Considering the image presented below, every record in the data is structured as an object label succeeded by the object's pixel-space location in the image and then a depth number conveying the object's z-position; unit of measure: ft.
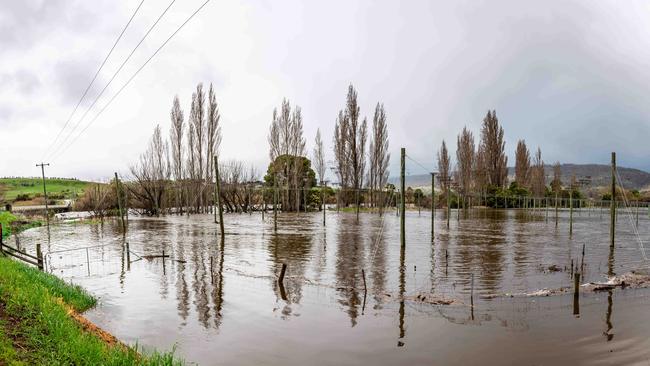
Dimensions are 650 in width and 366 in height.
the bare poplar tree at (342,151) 179.73
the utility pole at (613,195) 64.44
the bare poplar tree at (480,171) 226.99
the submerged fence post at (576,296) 35.47
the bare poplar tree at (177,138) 164.96
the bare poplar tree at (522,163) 249.75
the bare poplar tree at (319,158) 201.46
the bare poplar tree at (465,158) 222.89
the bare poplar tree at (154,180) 171.53
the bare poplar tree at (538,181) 255.50
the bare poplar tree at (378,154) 185.26
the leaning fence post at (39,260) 51.01
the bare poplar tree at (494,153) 224.94
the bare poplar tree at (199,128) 160.25
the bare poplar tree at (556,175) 255.04
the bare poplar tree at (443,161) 234.79
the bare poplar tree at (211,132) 159.53
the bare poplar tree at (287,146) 174.09
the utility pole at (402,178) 61.21
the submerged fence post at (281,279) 41.57
